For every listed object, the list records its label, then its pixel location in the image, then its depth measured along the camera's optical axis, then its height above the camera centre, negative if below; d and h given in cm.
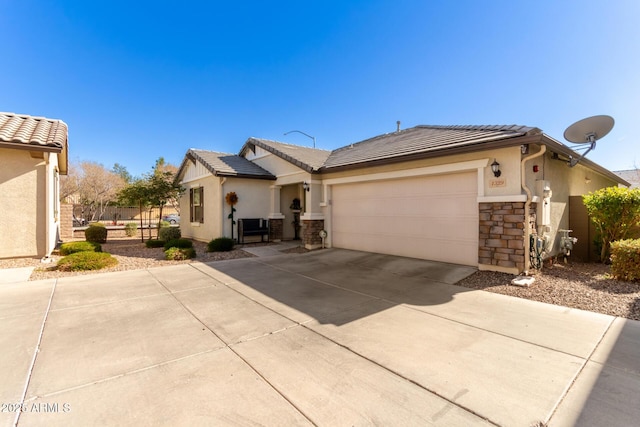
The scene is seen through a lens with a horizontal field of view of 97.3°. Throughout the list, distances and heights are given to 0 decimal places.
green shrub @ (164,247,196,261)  877 -123
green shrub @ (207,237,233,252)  1028 -113
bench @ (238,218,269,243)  1195 -57
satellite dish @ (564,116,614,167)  640 +191
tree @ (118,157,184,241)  1290 +115
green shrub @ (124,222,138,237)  1714 -89
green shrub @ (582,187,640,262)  704 -2
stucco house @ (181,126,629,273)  610 +57
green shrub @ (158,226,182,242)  1335 -90
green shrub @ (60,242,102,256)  882 -101
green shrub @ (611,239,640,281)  551 -98
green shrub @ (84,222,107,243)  1276 -83
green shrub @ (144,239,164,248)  1166 -120
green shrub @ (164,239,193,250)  988 -104
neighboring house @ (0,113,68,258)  750 +72
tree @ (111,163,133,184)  3517 +560
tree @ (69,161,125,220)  2562 +283
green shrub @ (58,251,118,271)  708 -119
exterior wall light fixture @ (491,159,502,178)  620 +95
